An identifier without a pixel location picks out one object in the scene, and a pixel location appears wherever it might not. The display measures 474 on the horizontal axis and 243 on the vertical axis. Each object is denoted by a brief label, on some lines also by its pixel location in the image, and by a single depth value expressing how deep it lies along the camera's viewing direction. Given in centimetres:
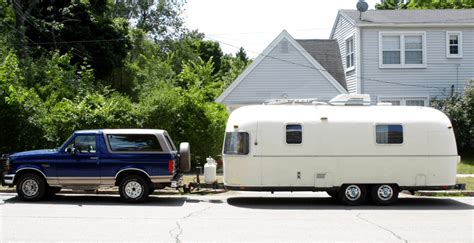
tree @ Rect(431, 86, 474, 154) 2431
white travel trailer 1414
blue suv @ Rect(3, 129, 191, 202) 1425
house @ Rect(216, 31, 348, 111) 2667
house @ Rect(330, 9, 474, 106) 2636
